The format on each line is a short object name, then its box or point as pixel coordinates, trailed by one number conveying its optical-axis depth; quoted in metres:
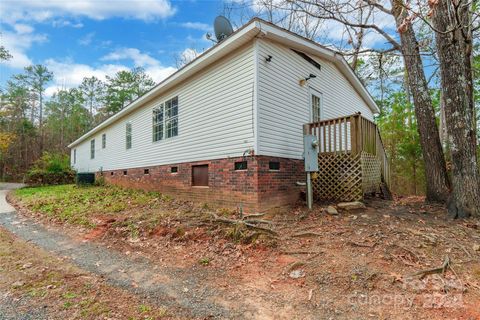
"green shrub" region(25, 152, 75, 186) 17.55
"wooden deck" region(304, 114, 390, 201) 6.28
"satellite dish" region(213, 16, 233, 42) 8.52
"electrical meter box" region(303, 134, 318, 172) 6.19
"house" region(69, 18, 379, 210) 6.11
